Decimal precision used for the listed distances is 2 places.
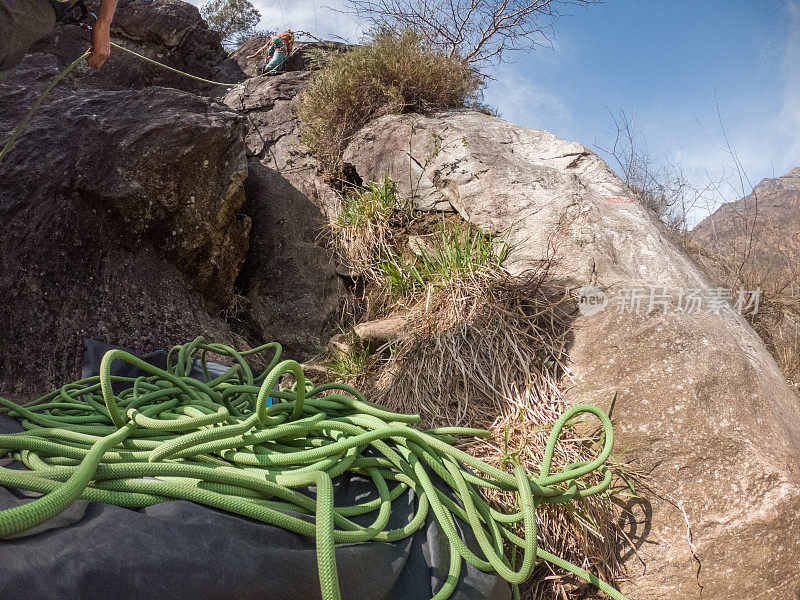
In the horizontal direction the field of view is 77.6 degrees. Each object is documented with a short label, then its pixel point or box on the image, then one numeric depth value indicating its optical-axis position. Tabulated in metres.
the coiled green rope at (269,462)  1.04
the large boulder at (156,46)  6.18
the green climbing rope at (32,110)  1.89
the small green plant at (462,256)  2.97
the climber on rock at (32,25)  2.22
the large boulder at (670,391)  1.94
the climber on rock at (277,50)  6.28
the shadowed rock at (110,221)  2.69
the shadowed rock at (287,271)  4.17
